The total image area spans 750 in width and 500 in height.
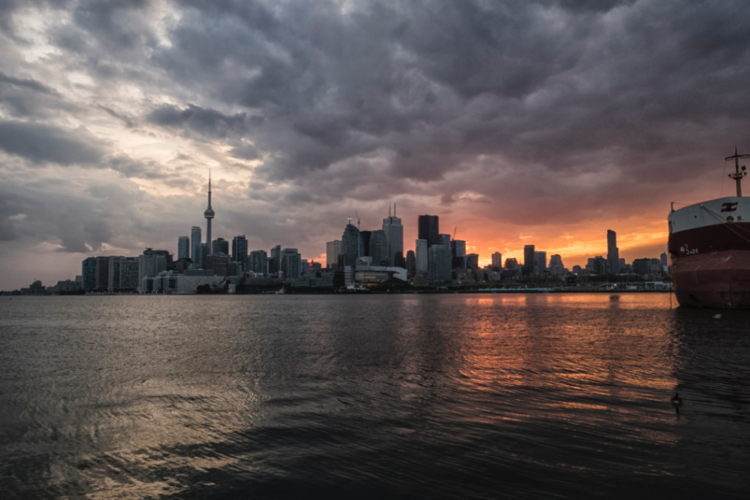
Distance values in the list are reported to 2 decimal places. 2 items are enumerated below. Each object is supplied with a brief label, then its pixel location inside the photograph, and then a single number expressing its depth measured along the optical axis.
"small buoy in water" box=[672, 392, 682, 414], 20.11
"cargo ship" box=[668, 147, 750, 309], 66.06
